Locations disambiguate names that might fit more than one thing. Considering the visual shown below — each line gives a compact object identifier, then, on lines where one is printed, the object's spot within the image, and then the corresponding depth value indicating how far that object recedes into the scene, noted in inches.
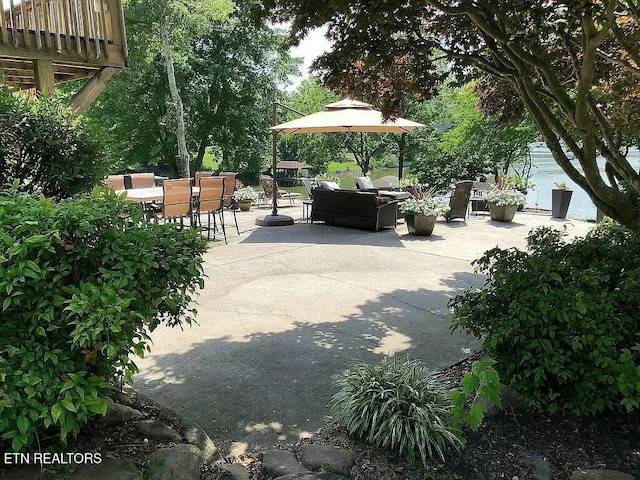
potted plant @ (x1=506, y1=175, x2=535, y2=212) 444.6
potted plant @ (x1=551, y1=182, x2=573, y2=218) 413.4
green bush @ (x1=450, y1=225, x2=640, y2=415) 86.4
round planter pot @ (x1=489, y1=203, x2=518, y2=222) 391.2
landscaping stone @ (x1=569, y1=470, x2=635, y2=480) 78.6
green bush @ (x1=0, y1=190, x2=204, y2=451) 62.3
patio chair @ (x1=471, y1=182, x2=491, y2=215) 454.9
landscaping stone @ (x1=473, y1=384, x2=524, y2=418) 99.1
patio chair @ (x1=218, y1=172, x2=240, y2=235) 374.2
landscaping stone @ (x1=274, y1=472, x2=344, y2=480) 76.0
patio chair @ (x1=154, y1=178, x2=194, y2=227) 275.3
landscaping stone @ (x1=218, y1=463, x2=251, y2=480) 78.3
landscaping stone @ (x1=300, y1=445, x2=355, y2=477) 79.9
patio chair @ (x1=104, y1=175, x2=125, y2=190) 315.0
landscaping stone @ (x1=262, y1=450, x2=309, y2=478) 79.7
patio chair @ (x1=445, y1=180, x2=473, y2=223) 379.2
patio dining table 278.4
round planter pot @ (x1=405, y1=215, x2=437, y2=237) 328.5
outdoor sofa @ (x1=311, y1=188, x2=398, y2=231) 350.9
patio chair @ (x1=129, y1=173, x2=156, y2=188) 363.9
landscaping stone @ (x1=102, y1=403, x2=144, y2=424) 85.0
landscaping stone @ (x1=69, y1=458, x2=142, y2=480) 69.1
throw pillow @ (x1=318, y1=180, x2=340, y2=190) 408.2
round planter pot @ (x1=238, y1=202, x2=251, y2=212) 494.3
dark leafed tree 119.1
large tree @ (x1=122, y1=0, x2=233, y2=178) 457.1
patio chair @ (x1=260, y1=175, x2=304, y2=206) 559.5
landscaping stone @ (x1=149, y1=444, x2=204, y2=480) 73.2
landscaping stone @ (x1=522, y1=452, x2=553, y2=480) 80.3
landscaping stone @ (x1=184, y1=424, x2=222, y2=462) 84.2
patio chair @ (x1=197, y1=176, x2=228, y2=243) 308.5
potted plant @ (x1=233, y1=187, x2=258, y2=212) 489.5
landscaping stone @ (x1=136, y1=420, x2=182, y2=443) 82.9
